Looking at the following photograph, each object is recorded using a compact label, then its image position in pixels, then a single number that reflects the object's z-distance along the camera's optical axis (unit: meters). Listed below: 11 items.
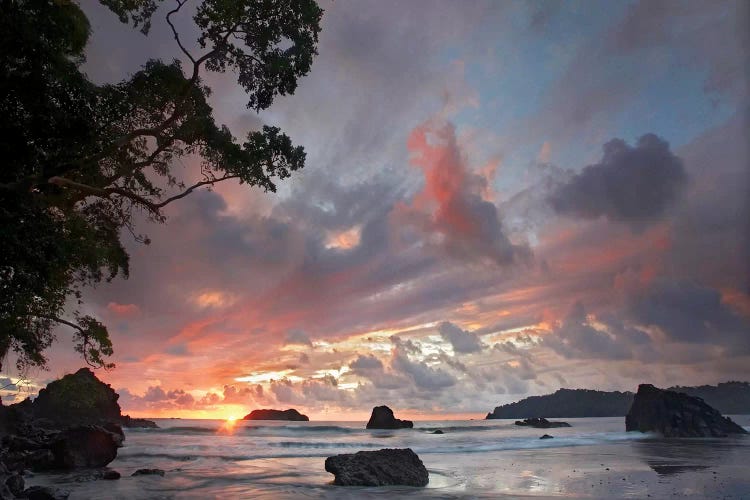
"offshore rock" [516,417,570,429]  118.58
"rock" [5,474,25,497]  14.06
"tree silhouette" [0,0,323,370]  12.52
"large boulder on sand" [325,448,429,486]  18.31
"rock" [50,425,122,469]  23.91
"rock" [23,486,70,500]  13.53
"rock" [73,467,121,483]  20.35
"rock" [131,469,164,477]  22.75
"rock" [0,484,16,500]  12.42
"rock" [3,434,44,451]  28.43
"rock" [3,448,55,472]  23.50
